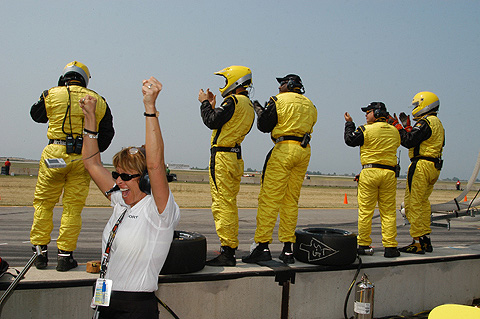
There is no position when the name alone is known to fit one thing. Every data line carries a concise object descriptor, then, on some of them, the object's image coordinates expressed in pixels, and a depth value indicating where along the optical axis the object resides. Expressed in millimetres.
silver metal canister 3877
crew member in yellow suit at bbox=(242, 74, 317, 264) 4621
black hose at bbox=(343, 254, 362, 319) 4348
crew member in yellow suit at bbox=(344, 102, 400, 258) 5637
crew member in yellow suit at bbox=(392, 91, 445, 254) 6086
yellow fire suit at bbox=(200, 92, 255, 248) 4465
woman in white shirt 2363
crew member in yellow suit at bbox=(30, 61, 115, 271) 4086
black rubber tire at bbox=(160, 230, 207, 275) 3633
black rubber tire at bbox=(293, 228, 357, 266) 4422
